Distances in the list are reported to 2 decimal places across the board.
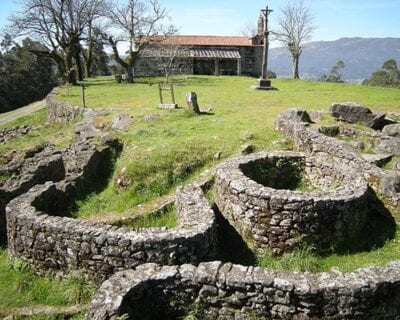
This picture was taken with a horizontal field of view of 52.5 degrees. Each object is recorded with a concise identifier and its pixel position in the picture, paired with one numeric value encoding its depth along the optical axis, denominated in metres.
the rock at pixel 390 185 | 12.16
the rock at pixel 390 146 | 15.05
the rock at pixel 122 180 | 14.93
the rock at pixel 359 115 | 18.50
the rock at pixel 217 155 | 15.77
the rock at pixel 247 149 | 15.93
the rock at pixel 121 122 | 20.56
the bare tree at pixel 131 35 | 45.66
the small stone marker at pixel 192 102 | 22.28
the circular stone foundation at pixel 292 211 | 10.55
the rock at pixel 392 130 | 16.97
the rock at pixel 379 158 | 14.53
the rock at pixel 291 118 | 18.19
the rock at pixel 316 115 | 19.98
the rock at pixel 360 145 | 16.28
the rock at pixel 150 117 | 21.26
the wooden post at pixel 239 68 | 58.45
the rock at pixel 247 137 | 17.03
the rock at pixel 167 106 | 23.78
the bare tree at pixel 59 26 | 47.19
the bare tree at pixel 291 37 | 60.91
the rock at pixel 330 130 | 18.08
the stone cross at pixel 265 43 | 30.22
